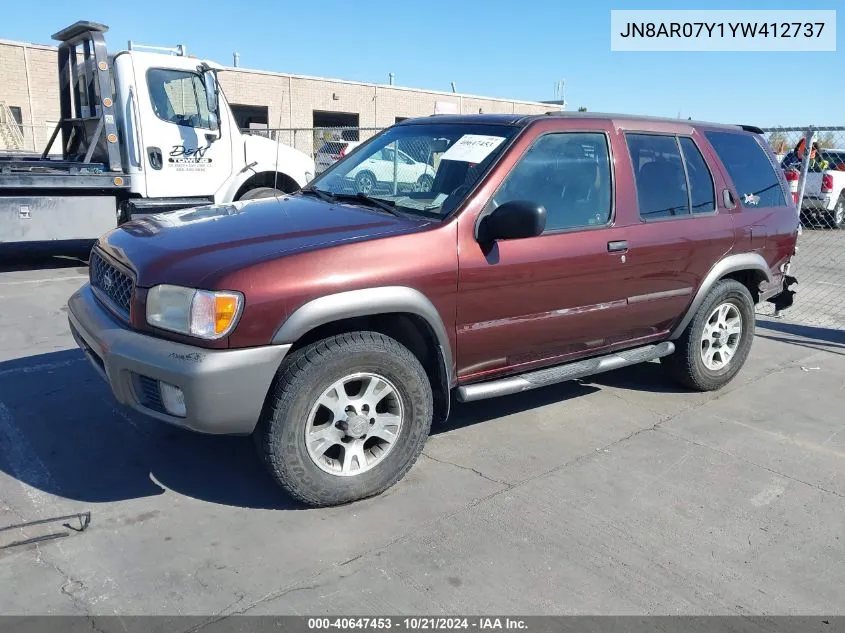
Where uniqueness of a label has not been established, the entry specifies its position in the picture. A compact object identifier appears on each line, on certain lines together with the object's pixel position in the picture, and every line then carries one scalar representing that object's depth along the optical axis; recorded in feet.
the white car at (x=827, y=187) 48.83
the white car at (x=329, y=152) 53.31
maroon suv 9.89
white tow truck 27.86
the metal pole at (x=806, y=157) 24.47
